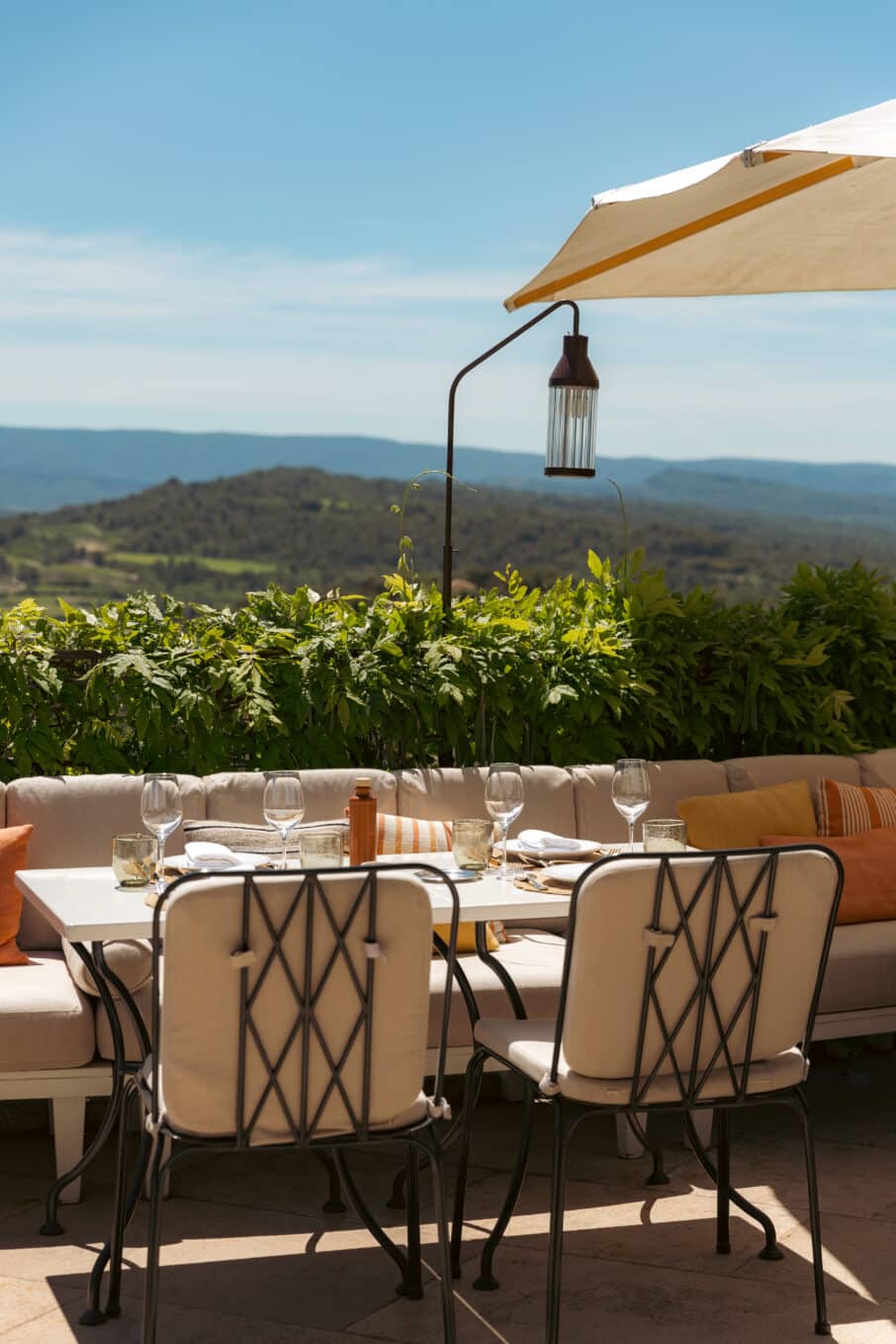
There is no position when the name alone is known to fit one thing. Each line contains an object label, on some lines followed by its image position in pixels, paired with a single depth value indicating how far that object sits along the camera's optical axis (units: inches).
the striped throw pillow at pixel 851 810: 179.5
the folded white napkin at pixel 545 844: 137.4
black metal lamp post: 191.3
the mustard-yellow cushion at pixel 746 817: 173.0
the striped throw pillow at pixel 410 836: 158.2
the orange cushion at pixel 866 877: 167.8
